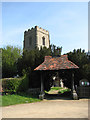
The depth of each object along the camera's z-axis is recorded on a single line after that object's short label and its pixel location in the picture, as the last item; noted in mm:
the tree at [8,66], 17219
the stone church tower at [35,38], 40709
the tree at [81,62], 13273
